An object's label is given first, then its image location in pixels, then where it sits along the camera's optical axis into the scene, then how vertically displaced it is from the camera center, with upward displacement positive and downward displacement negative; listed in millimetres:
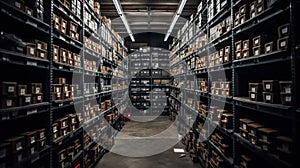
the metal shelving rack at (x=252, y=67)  1696 +212
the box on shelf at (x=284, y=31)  1953 +516
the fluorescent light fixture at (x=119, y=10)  5118 +2082
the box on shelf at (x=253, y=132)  2393 -595
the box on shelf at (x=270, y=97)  2099 -154
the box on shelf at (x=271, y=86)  2115 -34
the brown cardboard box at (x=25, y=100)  2172 -160
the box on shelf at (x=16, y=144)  2016 -603
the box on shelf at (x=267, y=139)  2135 -607
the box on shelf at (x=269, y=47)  2189 +393
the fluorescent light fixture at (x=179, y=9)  5102 +2064
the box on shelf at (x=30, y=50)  2299 +400
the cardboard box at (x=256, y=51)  2417 +388
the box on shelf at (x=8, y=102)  1928 -164
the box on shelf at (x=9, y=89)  1947 -36
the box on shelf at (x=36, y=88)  2397 -36
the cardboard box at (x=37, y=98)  2402 -160
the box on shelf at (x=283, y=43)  1908 +386
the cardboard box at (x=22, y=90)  2145 -52
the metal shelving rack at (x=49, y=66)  1955 +243
